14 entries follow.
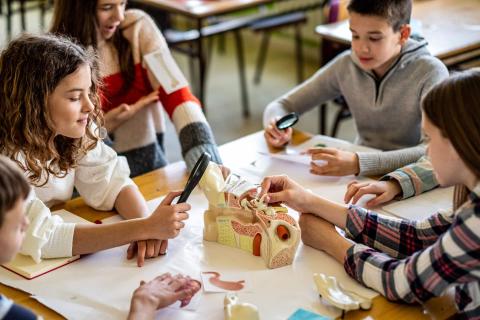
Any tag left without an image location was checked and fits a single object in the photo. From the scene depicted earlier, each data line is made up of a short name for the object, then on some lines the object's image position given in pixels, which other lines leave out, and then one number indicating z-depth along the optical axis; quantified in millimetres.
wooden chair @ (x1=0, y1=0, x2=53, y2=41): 4770
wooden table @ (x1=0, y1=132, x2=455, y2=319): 1285
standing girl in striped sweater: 2027
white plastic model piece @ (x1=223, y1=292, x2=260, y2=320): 1241
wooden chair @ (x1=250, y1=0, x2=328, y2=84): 4102
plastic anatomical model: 1419
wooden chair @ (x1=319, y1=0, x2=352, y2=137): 2924
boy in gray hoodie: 1859
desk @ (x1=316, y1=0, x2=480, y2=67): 2705
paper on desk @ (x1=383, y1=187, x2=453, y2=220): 1637
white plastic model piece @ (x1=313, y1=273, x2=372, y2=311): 1270
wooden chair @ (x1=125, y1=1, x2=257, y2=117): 3787
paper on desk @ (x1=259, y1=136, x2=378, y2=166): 1918
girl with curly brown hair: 1475
